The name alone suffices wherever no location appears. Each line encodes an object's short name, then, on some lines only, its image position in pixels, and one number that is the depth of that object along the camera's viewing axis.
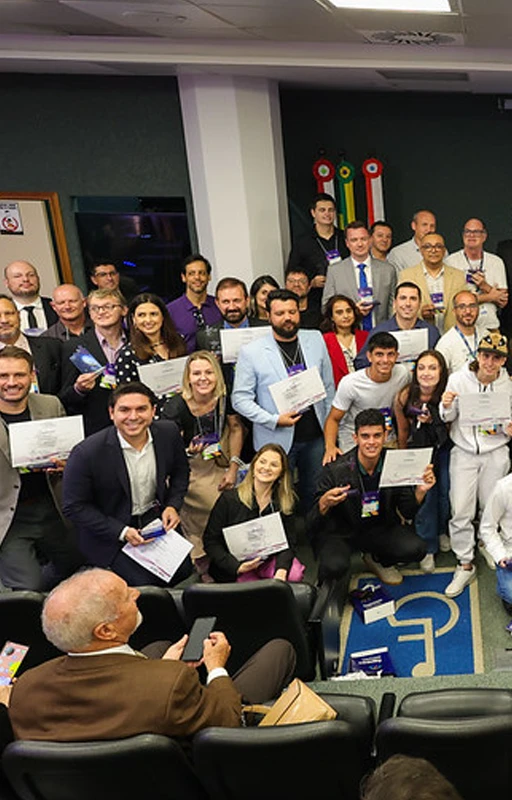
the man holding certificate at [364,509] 4.07
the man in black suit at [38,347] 4.53
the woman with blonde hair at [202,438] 4.14
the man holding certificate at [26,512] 3.83
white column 6.43
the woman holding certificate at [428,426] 4.27
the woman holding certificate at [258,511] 3.87
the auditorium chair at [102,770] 2.08
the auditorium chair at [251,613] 2.97
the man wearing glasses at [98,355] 4.45
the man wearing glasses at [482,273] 5.38
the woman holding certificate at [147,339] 4.40
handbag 2.33
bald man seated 2.18
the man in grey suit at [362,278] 5.36
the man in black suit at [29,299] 5.04
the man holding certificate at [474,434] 4.06
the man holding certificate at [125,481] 3.65
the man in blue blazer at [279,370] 4.37
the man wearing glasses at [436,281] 5.22
